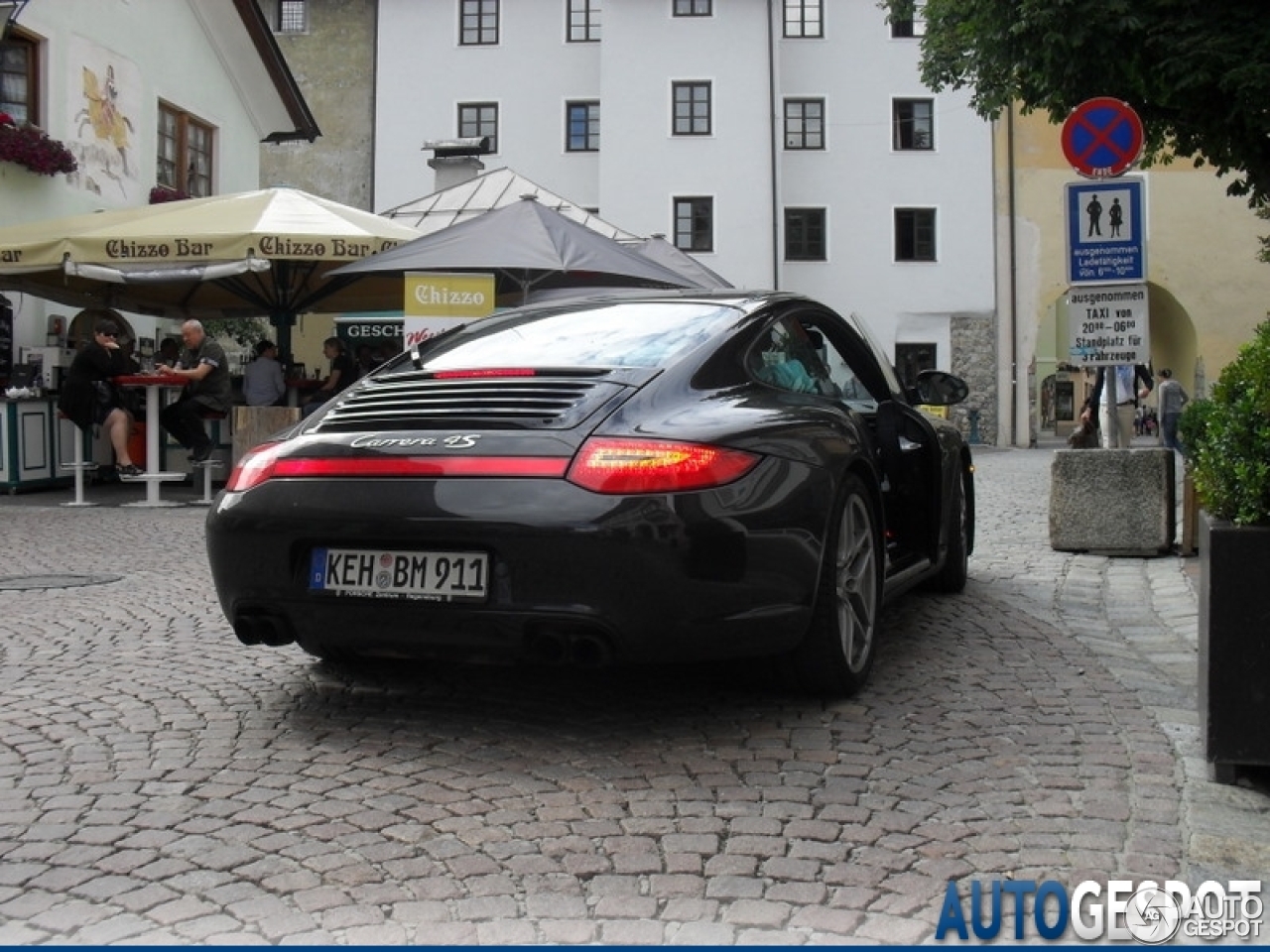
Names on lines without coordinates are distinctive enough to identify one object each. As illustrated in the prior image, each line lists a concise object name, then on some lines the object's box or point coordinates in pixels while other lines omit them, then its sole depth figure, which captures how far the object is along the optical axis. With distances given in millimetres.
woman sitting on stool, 13680
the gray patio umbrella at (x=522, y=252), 11953
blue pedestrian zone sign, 8273
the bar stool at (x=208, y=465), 13234
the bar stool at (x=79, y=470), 12773
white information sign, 8391
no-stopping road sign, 8133
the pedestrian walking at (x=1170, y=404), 22484
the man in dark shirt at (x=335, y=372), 15281
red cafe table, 12102
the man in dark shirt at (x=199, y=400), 13469
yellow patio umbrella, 12766
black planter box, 3648
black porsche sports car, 3773
